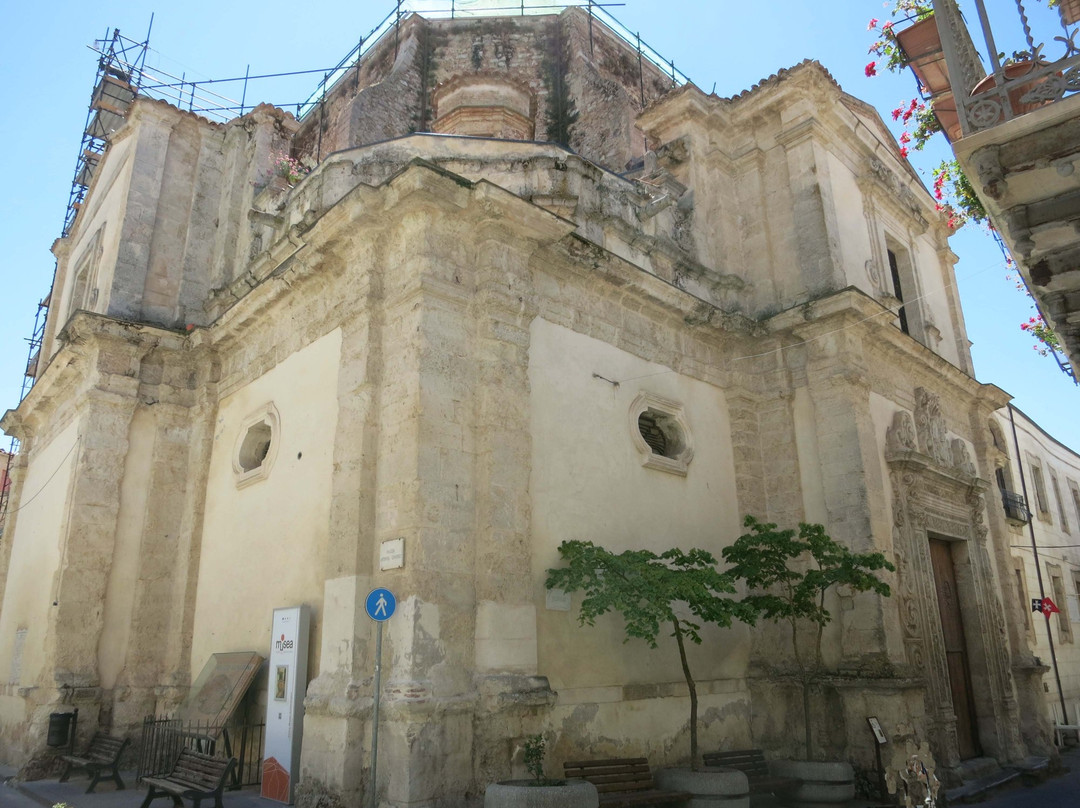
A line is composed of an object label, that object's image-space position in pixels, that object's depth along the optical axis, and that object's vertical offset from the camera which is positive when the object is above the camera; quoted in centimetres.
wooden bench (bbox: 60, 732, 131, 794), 758 -74
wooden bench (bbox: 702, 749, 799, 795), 762 -93
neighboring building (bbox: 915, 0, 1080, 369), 384 +231
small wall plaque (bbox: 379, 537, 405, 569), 620 +84
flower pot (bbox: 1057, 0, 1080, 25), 563 +438
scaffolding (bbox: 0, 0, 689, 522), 1572 +1067
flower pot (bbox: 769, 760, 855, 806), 751 -103
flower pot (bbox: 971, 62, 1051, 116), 398 +271
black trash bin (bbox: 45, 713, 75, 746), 839 -50
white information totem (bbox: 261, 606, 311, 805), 670 -22
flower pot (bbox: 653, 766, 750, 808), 655 -91
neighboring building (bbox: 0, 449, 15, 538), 1307 +344
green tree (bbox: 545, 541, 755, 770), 638 +61
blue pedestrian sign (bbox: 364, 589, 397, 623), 583 +45
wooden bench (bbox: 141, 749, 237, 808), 600 -75
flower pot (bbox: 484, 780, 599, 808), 525 -77
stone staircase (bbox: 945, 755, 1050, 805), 837 -123
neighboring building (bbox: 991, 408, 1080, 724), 1523 +240
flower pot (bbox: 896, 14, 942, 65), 616 +442
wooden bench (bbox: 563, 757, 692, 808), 635 -86
